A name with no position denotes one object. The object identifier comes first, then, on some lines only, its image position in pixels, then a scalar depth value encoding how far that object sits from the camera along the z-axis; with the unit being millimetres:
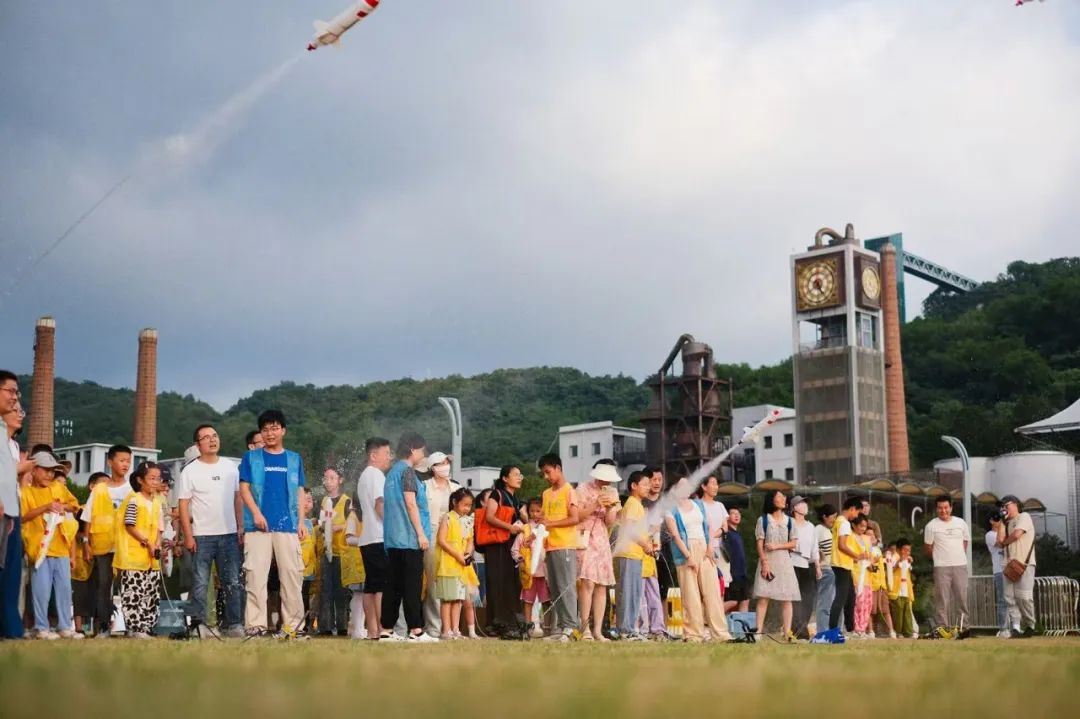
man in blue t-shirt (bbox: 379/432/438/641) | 13797
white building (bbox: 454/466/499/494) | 88875
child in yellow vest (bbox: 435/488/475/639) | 15312
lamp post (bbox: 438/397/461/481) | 33938
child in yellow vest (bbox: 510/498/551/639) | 17453
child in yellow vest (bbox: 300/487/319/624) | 18641
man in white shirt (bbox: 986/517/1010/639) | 20530
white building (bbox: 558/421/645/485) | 99625
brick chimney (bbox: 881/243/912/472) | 99138
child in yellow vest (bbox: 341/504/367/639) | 16312
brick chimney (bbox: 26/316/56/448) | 66562
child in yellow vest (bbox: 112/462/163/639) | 14820
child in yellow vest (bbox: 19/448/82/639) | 14477
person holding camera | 19984
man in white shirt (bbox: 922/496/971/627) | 20906
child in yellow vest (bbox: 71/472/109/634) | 17203
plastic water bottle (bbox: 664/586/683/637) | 20906
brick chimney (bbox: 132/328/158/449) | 71125
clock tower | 96750
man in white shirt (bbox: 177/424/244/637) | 13828
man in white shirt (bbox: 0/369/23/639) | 10336
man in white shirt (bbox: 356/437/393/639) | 13977
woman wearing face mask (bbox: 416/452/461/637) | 15891
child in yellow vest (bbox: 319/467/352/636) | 17828
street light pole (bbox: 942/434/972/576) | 41047
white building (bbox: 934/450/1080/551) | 74875
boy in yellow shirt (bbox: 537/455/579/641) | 15742
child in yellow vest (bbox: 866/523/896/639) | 22953
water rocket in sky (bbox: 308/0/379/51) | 22219
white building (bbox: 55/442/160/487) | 67125
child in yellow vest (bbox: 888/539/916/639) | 24672
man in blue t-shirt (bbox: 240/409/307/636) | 13258
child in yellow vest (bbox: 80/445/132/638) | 15500
